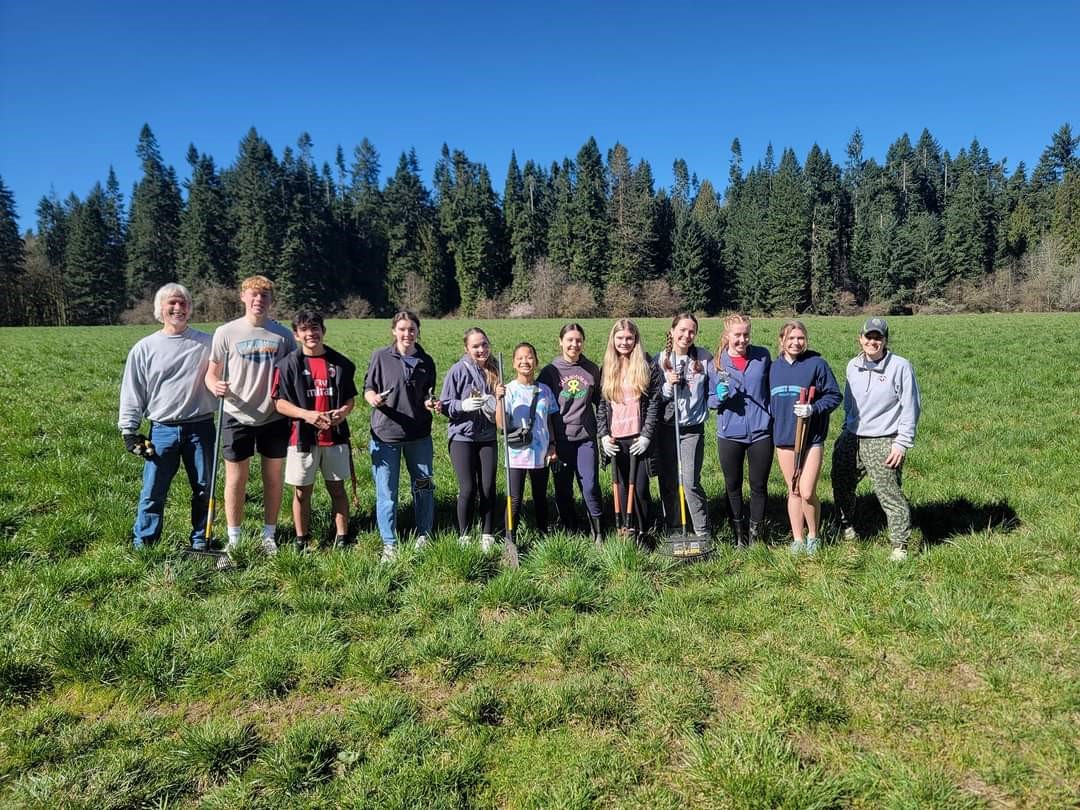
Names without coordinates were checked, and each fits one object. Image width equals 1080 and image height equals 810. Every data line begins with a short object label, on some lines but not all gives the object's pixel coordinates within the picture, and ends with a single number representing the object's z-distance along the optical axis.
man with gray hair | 5.15
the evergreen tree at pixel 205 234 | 69.38
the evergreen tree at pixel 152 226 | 69.12
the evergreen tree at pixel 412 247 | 74.50
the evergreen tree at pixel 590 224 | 67.88
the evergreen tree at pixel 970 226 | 65.38
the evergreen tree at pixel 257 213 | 68.56
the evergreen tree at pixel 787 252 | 65.81
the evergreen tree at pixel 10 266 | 58.28
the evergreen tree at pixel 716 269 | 70.69
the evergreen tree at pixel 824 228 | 67.06
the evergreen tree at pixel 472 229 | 73.00
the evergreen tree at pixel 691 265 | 67.50
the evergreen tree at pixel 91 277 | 62.78
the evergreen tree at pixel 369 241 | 78.25
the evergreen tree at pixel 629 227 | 66.06
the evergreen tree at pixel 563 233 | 70.00
